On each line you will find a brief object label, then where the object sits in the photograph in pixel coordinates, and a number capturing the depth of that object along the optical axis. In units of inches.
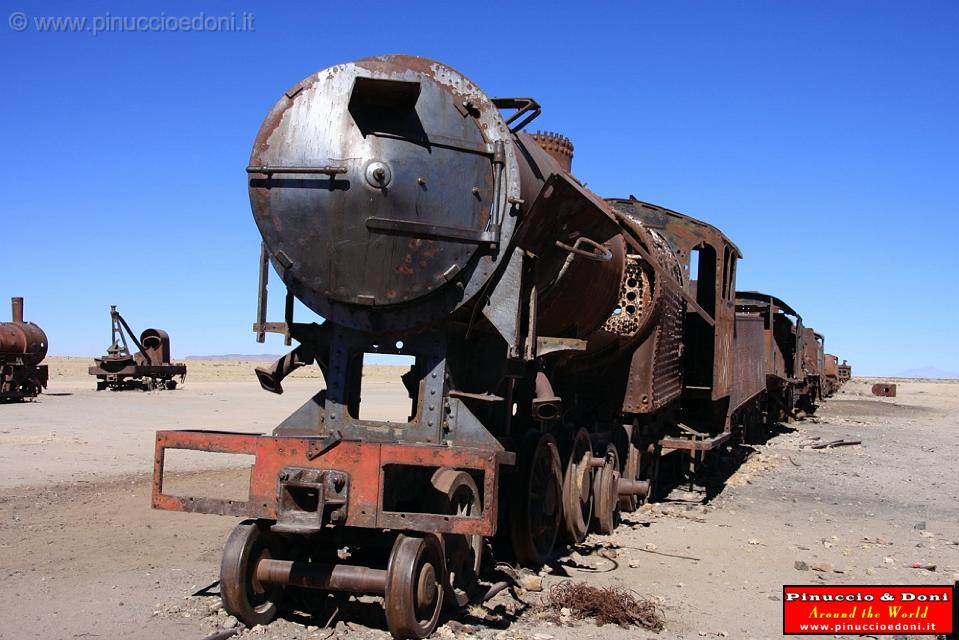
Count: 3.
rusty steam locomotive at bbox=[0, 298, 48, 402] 944.6
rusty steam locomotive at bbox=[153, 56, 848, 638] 207.9
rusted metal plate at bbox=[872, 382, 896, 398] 1830.7
